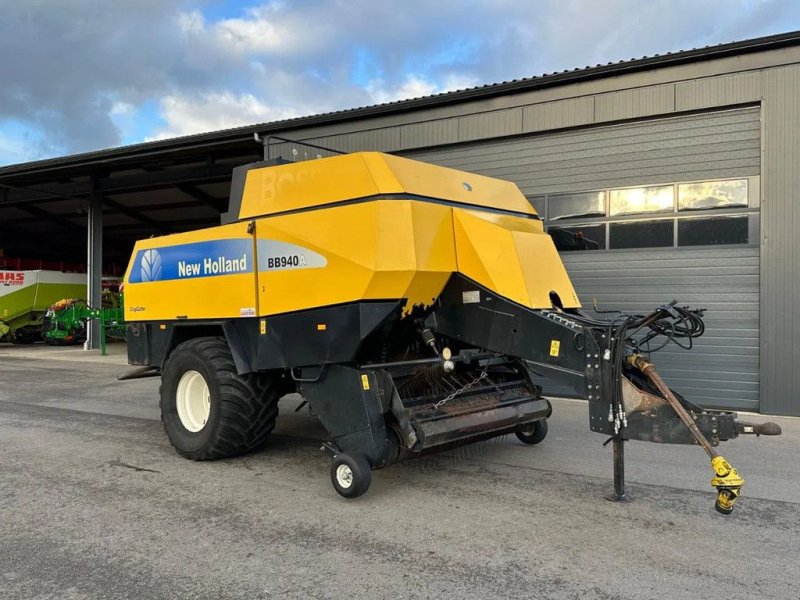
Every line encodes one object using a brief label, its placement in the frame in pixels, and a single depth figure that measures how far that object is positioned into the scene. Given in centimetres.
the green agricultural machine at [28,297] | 2066
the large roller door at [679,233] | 838
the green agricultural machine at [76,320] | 1777
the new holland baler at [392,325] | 418
